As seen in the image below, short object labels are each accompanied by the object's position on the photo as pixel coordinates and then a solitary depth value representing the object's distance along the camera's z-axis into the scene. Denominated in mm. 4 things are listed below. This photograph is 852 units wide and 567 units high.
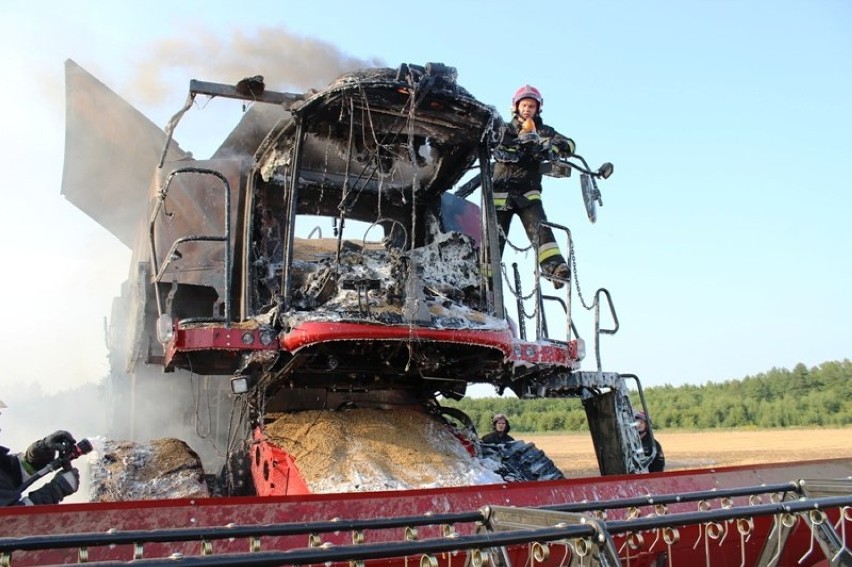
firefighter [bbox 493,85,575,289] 6637
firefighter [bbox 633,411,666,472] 7151
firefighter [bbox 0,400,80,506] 4558
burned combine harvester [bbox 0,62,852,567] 3170
